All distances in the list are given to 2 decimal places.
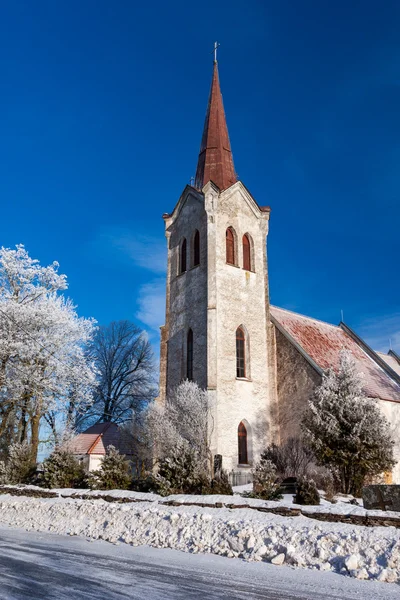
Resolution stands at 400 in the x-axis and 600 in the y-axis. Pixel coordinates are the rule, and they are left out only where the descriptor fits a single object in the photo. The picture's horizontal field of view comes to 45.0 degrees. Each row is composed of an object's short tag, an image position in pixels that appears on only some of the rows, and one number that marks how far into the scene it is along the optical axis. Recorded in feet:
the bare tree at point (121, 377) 132.67
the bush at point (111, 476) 53.26
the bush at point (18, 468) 63.10
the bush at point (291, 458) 60.08
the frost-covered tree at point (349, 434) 55.52
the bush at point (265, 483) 44.42
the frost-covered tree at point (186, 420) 69.82
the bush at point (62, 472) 58.03
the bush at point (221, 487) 46.52
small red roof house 97.09
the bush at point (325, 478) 53.97
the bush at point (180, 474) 48.47
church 76.23
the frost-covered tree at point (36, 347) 74.69
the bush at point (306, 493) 38.65
